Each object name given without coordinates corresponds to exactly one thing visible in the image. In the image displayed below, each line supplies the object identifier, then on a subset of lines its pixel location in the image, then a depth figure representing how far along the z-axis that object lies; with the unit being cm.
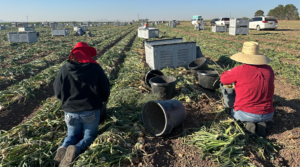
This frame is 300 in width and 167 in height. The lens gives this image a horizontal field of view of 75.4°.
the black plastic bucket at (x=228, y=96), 402
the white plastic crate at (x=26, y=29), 2593
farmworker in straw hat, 316
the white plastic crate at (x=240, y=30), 2055
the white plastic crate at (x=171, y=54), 705
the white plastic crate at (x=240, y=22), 2052
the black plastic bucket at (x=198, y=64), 622
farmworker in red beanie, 293
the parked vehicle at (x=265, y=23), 2361
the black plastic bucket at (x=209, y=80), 519
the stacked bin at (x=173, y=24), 4238
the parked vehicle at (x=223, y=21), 3369
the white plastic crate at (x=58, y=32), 2595
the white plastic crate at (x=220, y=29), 2556
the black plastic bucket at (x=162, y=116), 332
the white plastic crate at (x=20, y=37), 1748
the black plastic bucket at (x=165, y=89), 462
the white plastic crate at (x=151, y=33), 1479
